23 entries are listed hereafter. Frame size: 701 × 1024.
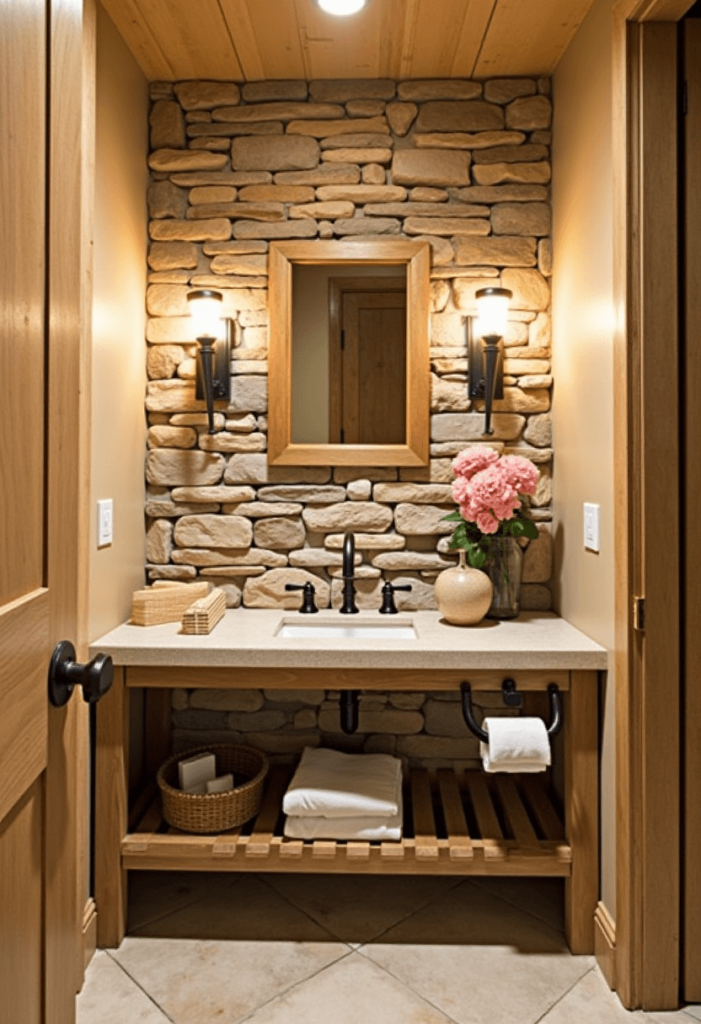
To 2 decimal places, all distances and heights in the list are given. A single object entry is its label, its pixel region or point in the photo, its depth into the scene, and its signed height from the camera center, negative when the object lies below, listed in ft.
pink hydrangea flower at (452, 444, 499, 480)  7.59 +0.55
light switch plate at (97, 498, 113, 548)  6.89 -0.05
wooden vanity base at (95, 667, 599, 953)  6.50 -2.87
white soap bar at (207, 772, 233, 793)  7.24 -2.57
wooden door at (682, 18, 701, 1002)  5.74 -0.25
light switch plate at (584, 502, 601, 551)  6.63 -0.09
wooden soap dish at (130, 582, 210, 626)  7.36 -0.85
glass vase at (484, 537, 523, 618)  7.74 -0.61
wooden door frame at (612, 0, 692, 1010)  5.70 +0.17
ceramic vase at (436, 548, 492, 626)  7.34 -0.77
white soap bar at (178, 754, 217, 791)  7.34 -2.49
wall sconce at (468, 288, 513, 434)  7.82 +1.80
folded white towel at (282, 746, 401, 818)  6.66 -2.47
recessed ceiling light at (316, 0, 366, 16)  6.64 +4.51
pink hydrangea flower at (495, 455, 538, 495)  7.41 +0.43
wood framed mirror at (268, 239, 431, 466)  8.14 +1.76
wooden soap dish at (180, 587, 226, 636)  7.00 -0.94
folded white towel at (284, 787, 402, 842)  6.68 -2.75
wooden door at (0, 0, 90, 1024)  2.77 +0.13
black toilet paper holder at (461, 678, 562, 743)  6.36 -1.59
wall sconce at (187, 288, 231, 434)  7.81 +1.80
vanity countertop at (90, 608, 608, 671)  6.46 -1.15
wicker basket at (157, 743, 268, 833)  6.80 -2.64
